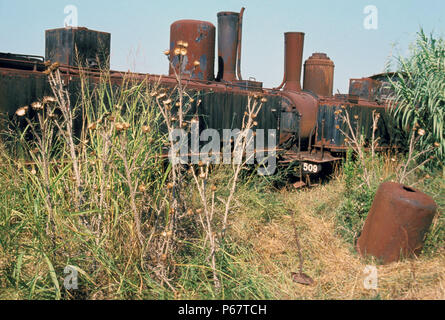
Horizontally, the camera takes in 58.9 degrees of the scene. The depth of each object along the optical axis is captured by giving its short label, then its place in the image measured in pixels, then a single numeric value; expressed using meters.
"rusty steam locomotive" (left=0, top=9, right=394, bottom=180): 5.33
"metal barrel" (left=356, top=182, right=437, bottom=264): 4.20
